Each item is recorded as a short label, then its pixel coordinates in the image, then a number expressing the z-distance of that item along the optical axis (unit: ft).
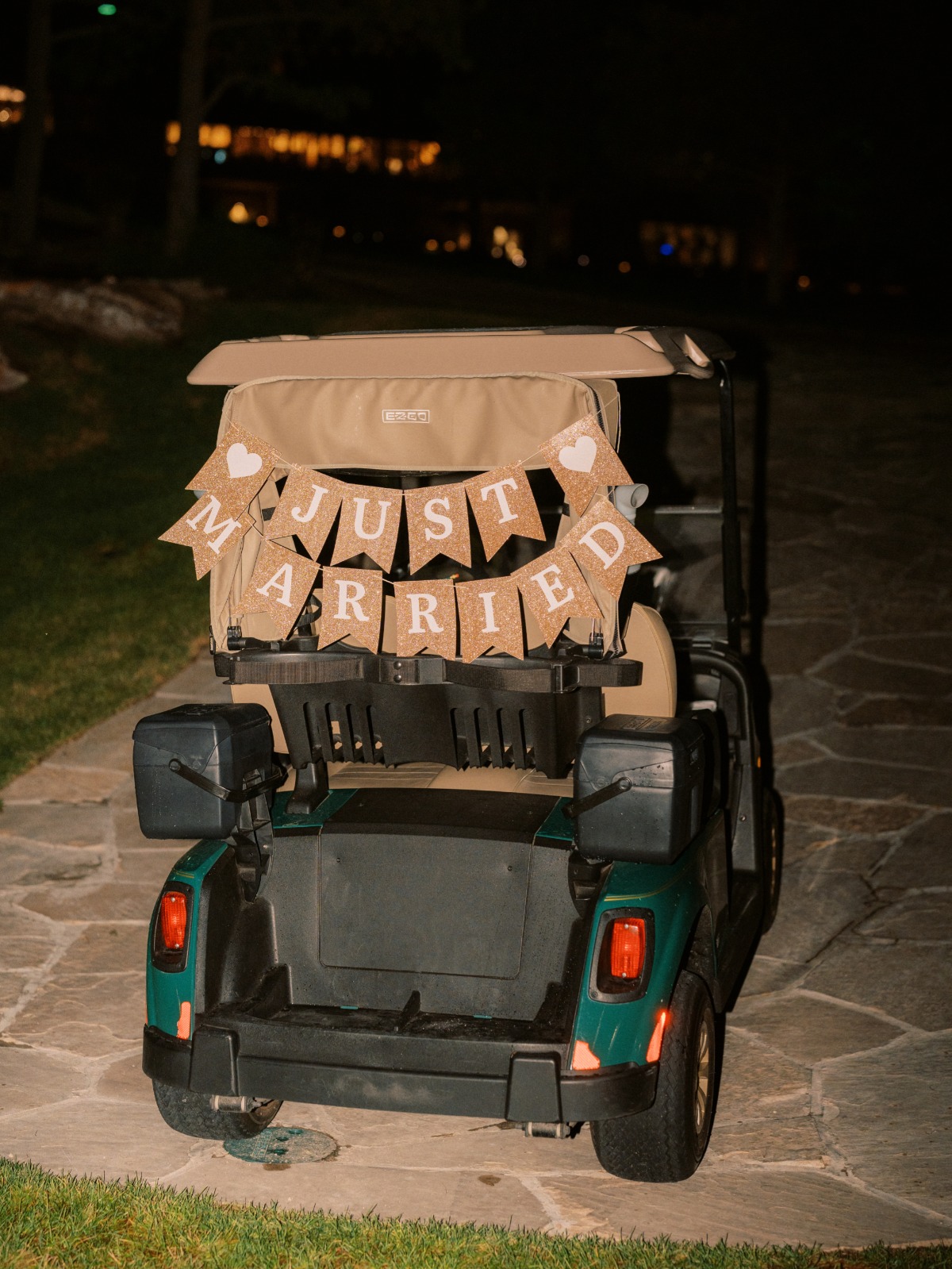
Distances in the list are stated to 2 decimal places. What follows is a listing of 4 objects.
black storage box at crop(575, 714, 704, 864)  11.97
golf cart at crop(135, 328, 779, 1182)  12.03
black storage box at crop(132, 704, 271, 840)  12.84
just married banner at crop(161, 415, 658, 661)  12.71
